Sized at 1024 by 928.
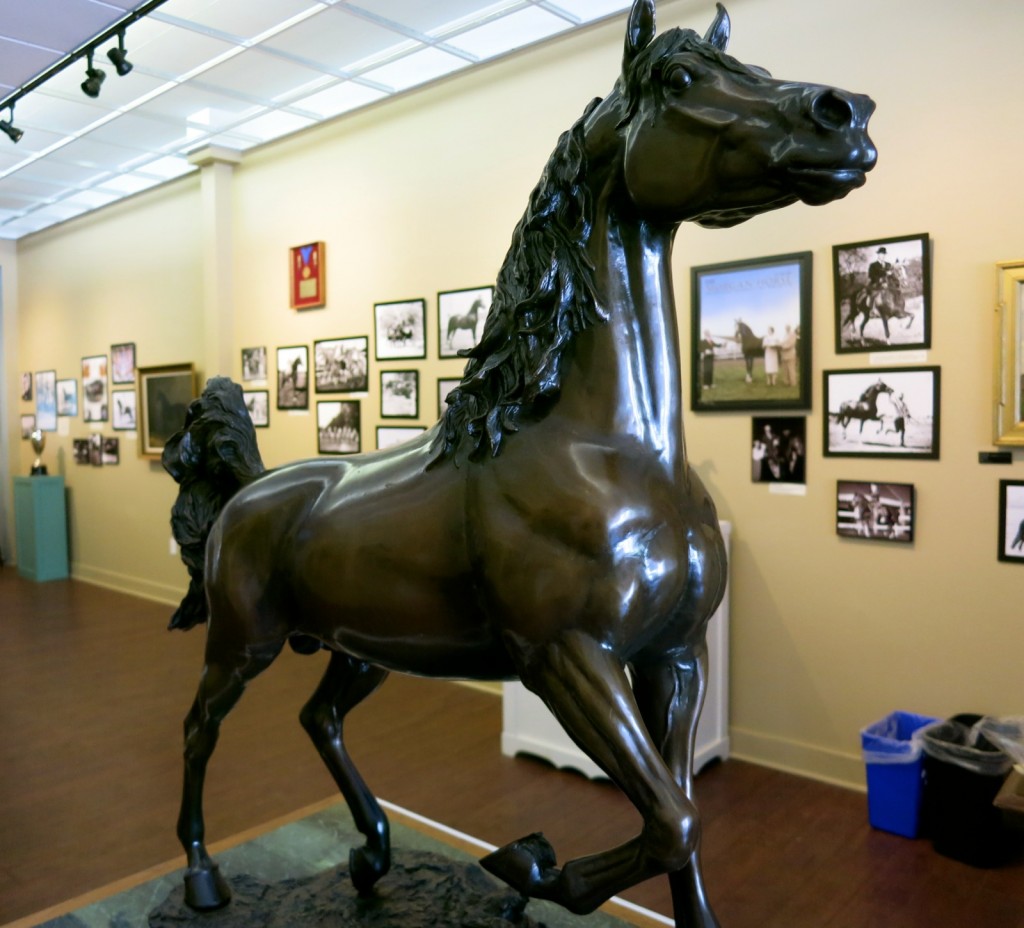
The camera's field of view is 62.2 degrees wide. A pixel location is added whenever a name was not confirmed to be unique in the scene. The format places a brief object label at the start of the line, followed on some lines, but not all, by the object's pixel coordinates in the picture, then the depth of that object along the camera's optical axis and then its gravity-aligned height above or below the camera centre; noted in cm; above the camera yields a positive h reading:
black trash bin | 268 -128
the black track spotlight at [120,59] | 387 +161
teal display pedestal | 824 -113
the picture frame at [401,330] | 491 +47
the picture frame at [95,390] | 787 +21
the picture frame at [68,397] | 836 +15
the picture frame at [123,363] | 739 +43
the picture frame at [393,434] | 498 -15
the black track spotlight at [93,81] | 395 +156
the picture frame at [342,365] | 527 +28
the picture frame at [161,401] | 663 +8
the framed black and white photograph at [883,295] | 308 +41
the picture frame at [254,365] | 600 +32
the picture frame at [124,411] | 741 +0
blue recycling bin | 286 -129
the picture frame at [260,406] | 597 +3
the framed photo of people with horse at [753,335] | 338 +29
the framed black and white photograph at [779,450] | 342 -18
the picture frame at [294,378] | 566 +22
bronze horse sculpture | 103 -10
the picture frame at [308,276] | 548 +87
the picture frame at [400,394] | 496 +8
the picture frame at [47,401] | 874 +12
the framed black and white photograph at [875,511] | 314 -40
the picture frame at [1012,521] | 290 -41
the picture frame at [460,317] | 458 +50
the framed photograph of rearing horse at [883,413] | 309 -3
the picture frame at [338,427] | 534 -11
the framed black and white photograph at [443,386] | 473 +12
